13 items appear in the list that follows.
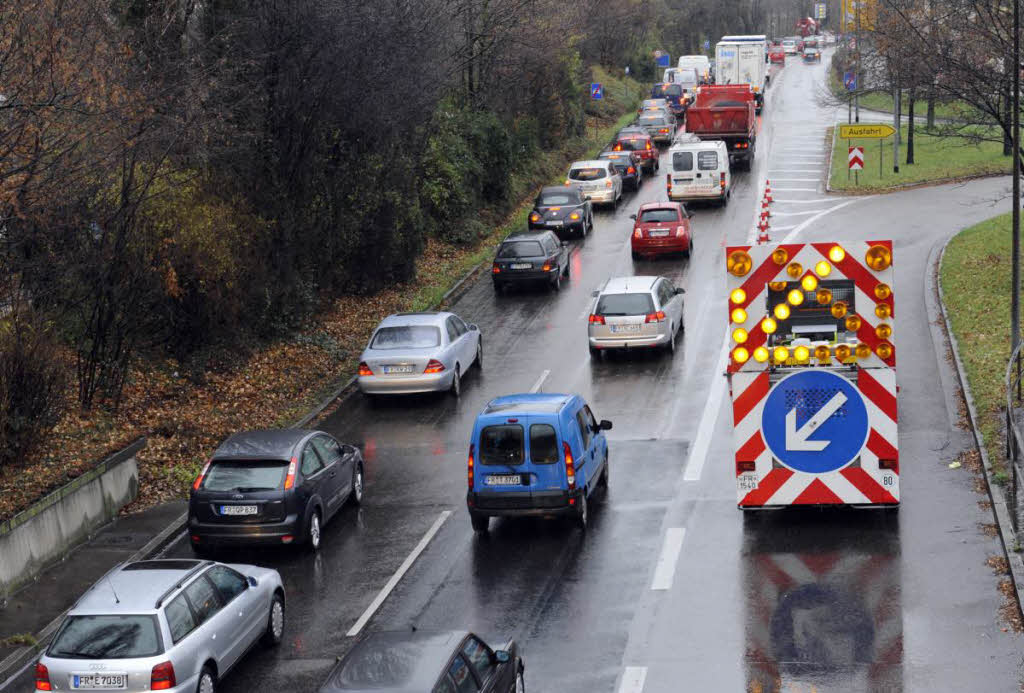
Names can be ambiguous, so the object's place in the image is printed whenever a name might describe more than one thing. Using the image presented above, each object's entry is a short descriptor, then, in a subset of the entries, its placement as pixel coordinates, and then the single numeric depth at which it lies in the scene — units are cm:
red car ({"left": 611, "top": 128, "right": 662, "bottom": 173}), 5400
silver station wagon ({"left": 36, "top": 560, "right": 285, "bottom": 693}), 1180
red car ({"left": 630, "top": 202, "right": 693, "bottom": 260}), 3572
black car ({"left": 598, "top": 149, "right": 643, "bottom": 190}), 4925
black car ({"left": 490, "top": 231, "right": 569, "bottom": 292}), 3328
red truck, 5044
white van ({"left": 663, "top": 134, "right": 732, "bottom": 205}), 4303
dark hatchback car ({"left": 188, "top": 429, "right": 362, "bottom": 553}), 1652
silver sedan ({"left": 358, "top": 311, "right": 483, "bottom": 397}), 2417
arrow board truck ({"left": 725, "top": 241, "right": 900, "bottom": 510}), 1580
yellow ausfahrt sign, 4478
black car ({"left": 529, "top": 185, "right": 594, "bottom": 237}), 4044
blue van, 1677
